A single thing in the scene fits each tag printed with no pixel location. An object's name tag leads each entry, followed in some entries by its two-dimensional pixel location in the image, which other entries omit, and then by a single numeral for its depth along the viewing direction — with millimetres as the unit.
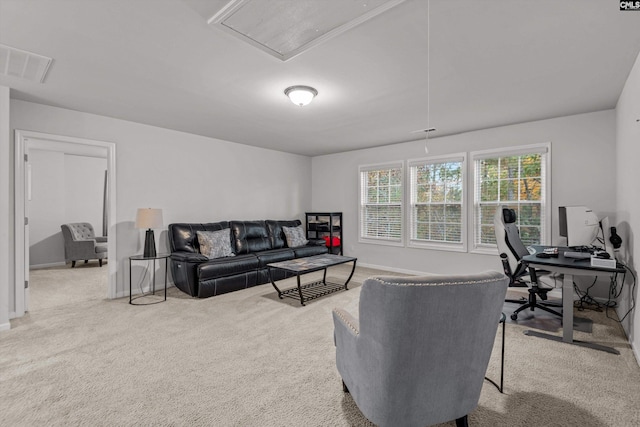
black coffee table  4062
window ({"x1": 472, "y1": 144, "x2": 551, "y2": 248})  4471
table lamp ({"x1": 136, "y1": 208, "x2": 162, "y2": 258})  4164
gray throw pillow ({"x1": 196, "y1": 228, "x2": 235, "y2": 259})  4805
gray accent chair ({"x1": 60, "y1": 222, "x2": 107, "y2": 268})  6480
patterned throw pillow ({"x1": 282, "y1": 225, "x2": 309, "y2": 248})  6105
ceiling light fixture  3203
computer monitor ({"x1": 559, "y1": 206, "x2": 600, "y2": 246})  3477
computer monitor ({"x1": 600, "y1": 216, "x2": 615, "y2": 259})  3600
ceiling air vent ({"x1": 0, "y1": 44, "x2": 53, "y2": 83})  2494
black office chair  3396
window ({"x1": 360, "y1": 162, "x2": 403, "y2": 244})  6066
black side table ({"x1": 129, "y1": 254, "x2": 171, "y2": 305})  4113
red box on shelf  6867
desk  2689
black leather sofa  4305
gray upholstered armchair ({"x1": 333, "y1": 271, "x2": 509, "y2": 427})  1320
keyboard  3039
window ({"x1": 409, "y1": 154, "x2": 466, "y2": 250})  5270
